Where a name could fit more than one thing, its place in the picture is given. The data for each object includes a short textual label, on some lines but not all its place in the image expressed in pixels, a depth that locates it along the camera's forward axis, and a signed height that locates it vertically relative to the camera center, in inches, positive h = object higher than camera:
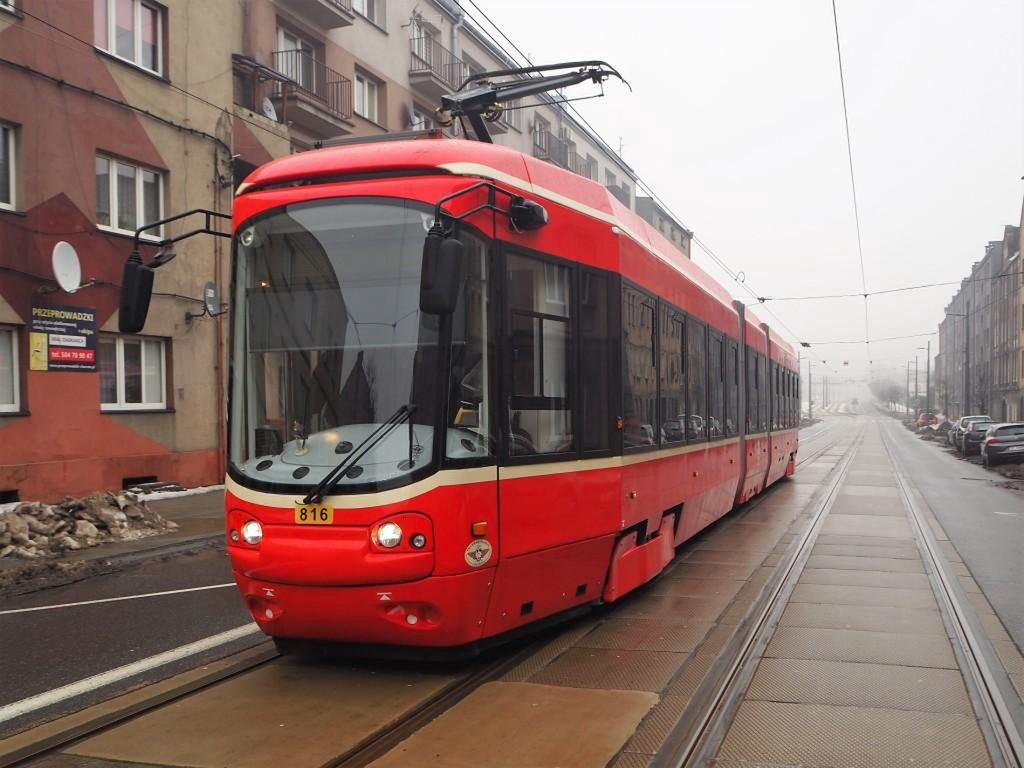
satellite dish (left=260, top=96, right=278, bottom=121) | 774.5 +247.6
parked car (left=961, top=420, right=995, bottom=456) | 1353.7 -63.5
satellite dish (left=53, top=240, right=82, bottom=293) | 559.8 +85.3
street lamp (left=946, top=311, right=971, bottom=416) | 2069.0 +19.1
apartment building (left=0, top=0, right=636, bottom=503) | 561.9 +149.8
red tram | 196.1 +1.1
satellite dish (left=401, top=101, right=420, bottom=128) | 1021.2 +316.7
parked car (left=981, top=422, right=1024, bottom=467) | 1043.3 -54.5
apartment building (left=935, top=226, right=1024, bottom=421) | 2429.9 +172.7
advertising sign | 565.9 +42.4
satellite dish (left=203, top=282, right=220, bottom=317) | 674.2 +77.2
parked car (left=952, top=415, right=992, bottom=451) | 1509.6 -53.2
